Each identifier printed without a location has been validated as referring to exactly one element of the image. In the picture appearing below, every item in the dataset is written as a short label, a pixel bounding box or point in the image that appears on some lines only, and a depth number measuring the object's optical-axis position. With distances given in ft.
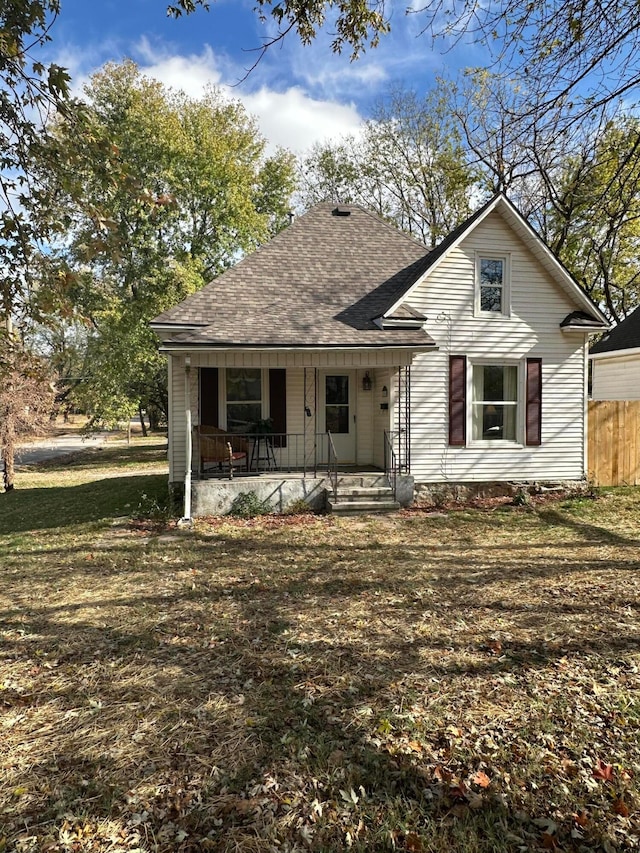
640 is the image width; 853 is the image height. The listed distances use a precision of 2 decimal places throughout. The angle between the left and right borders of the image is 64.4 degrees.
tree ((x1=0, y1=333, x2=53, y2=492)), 51.01
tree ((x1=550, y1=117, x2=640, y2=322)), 64.08
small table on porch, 36.81
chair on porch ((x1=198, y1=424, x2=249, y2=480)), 32.76
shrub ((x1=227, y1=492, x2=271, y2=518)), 32.58
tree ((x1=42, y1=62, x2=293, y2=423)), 66.44
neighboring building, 56.54
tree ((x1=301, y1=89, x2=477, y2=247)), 76.64
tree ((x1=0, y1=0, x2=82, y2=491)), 10.96
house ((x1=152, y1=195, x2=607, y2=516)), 34.17
